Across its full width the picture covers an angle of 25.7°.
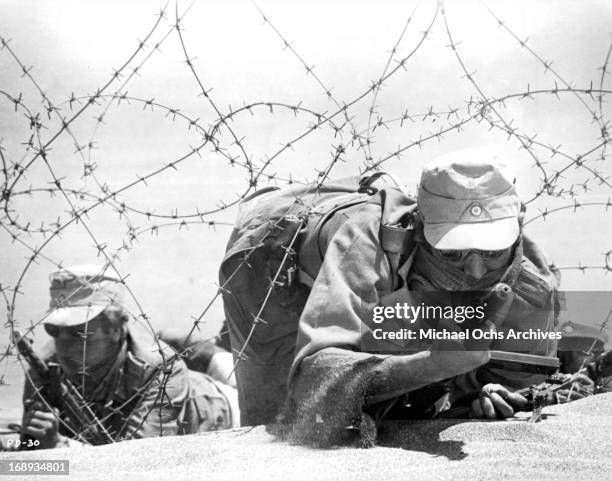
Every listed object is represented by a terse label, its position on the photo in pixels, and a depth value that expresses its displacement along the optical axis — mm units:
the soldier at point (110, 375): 7355
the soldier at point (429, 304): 4496
